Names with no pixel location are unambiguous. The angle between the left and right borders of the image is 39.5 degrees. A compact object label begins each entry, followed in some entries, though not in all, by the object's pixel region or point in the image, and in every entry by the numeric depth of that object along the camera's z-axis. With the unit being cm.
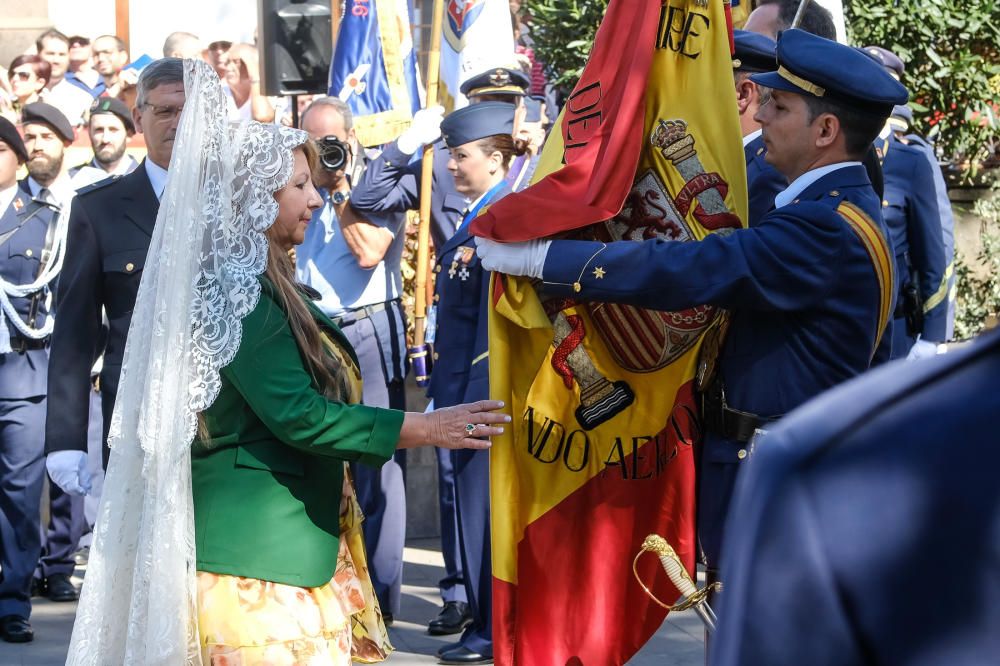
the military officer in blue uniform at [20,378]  615
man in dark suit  441
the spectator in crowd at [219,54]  1278
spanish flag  345
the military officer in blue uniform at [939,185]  705
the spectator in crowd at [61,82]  1159
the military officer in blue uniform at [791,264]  312
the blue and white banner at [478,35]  693
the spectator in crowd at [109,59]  1197
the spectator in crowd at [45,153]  714
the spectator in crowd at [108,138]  805
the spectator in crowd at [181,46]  977
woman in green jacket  294
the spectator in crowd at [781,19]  452
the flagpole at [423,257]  658
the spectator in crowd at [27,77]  1137
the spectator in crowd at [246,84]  1213
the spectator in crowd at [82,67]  1195
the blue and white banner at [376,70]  733
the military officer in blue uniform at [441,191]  619
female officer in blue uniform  565
